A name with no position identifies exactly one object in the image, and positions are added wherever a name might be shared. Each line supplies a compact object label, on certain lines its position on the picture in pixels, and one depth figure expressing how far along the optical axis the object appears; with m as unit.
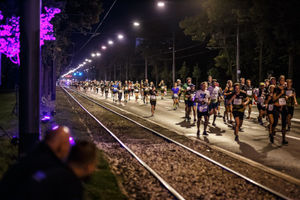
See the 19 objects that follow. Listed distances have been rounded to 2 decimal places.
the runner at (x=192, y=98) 15.38
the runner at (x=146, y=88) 27.80
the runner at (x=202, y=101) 11.56
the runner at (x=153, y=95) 18.86
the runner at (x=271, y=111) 10.38
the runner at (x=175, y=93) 22.37
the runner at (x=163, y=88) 36.50
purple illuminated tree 18.41
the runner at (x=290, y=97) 11.59
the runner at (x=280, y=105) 10.13
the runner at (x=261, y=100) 14.73
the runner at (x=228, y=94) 11.61
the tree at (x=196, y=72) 58.66
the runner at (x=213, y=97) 14.51
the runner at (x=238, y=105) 10.91
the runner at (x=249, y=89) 16.15
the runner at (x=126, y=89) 31.56
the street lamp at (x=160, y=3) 26.48
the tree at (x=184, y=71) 64.62
